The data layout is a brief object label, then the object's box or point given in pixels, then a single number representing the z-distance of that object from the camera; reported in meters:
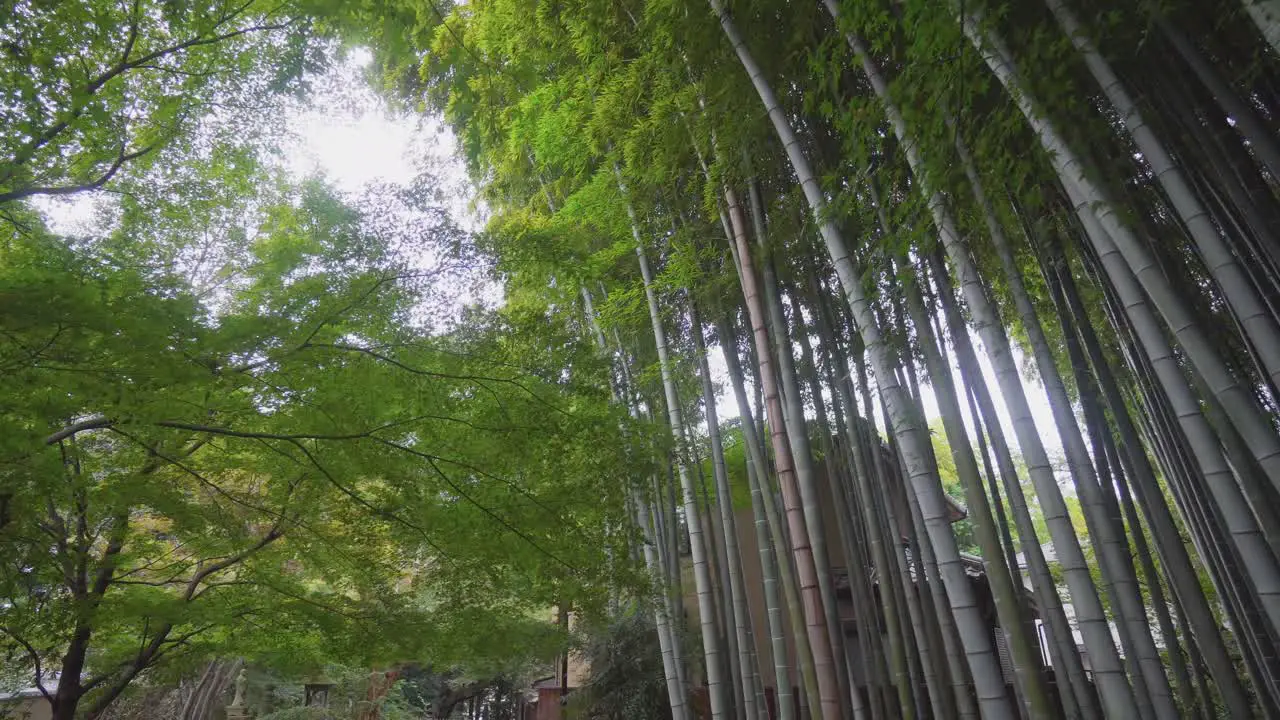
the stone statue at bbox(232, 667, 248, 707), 11.73
